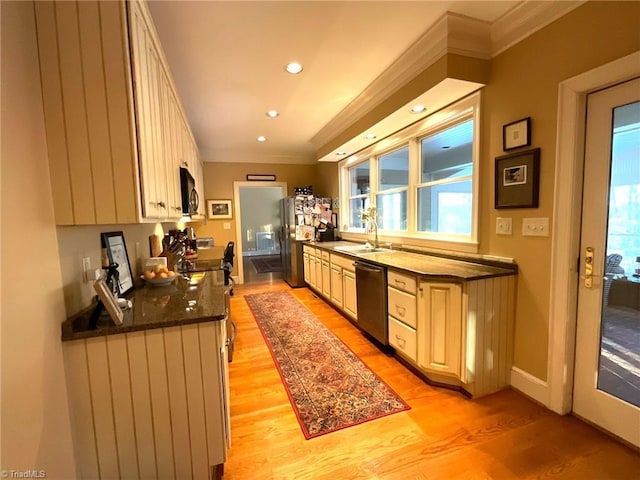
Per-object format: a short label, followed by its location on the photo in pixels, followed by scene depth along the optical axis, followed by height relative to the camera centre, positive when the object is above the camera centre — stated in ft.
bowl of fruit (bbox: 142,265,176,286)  6.65 -1.29
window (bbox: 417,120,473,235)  8.64 +1.06
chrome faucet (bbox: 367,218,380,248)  12.77 -0.64
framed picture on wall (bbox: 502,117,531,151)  6.38 +1.80
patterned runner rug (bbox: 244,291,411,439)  6.21 -4.31
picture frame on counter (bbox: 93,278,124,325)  3.98 -1.12
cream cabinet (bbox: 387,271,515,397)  6.58 -2.82
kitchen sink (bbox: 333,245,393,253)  11.75 -1.42
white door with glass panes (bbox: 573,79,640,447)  5.08 -1.04
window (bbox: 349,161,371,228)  14.85 +1.31
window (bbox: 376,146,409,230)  11.65 +1.11
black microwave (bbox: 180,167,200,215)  8.69 +0.93
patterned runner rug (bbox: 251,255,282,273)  24.03 -4.22
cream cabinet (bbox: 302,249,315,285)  16.29 -2.86
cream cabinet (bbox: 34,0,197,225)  3.73 +1.58
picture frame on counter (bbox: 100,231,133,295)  5.43 -0.67
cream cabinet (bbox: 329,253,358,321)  11.01 -2.79
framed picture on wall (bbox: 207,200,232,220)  18.35 +0.71
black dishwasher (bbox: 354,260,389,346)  8.77 -2.73
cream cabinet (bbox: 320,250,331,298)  13.41 -2.72
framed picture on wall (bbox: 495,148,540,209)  6.28 +0.76
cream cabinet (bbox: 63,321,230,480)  4.06 -2.69
